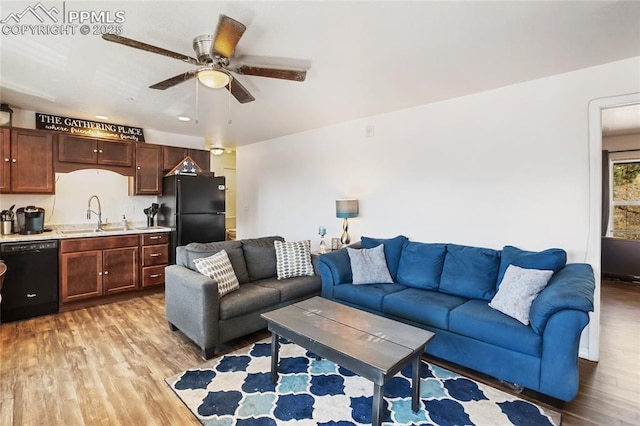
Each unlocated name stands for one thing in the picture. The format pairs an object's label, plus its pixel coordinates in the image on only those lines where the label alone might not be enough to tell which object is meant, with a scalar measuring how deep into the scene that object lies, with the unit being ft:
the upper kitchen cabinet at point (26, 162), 12.02
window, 18.06
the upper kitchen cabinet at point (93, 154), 13.40
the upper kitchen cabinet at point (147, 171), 15.58
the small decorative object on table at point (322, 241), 14.82
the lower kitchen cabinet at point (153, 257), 14.67
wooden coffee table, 5.79
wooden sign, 13.58
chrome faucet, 14.90
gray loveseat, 9.00
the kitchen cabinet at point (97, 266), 12.57
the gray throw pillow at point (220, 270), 9.77
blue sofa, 6.78
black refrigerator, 15.28
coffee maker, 12.49
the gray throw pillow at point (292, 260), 12.19
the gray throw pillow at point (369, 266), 11.24
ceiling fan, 5.91
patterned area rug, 6.55
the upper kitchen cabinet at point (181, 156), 16.47
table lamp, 13.91
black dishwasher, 11.36
